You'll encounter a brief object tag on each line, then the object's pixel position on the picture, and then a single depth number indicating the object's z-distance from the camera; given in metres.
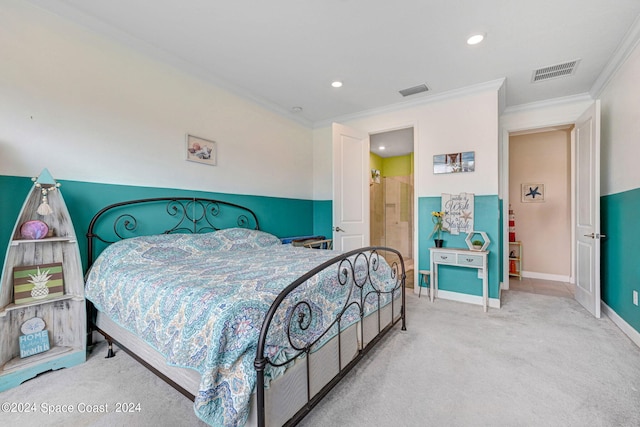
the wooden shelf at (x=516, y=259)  4.54
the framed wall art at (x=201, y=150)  2.94
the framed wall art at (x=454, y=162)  3.36
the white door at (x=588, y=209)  2.77
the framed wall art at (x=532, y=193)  4.59
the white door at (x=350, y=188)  3.81
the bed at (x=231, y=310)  1.07
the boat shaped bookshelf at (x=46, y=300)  1.75
